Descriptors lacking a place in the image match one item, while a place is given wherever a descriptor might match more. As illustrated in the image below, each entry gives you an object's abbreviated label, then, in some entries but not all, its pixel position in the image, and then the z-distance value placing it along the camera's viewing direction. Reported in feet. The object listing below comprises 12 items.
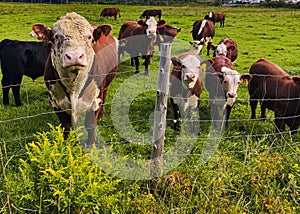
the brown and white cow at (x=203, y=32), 43.27
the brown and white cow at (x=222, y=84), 19.36
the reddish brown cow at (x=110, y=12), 83.27
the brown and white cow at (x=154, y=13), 88.17
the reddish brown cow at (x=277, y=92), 17.81
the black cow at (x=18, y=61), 22.35
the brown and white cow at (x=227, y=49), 28.04
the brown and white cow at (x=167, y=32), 37.88
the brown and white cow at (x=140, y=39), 32.27
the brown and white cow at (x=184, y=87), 19.49
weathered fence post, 11.11
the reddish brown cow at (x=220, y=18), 72.74
